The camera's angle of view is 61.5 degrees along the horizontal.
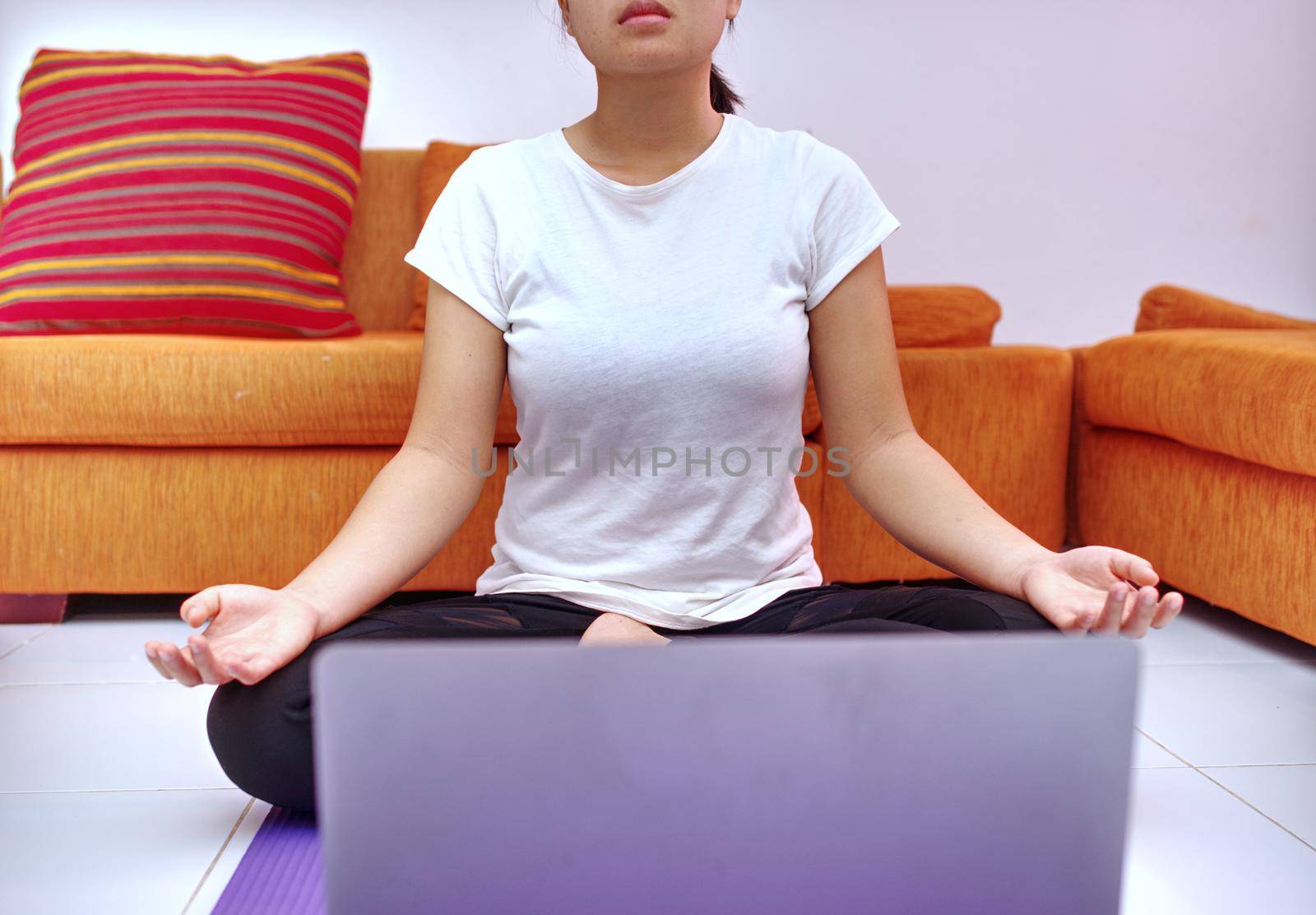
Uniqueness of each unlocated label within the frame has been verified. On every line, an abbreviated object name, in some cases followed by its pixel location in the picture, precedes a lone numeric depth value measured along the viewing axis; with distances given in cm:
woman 96
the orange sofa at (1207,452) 148
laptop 46
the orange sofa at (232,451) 166
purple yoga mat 88
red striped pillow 188
